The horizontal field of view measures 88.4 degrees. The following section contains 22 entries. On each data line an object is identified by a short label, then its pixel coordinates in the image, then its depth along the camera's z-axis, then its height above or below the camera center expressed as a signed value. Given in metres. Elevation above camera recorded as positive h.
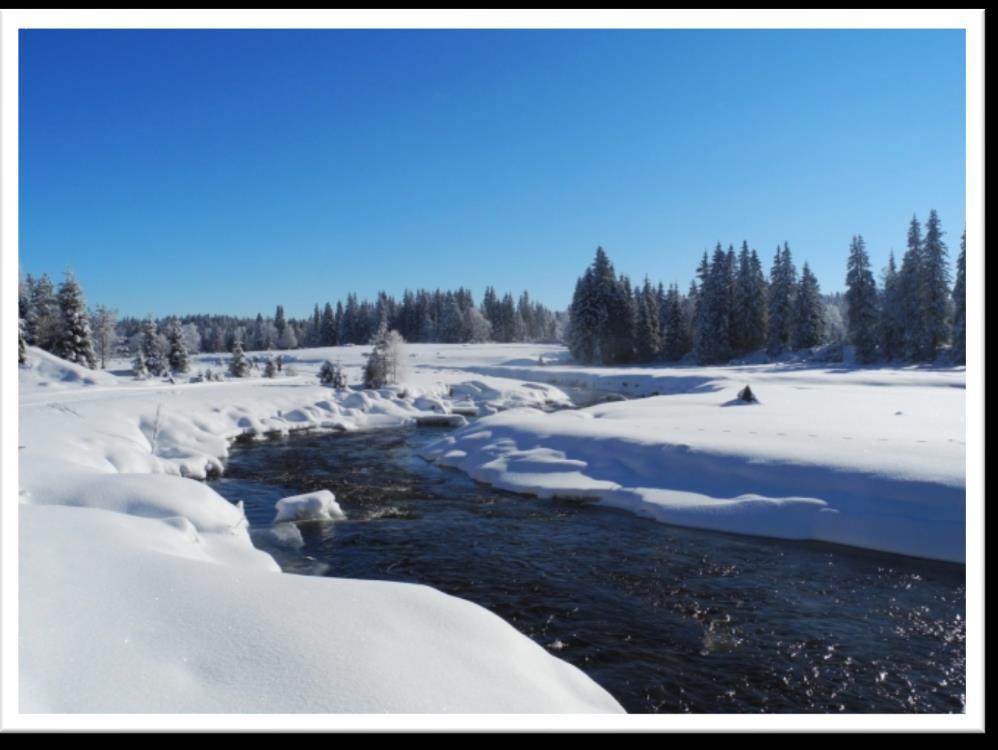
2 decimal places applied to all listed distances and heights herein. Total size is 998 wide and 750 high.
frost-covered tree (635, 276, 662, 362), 67.12 +3.95
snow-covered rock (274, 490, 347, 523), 11.84 -3.32
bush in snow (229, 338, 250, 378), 51.28 +0.27
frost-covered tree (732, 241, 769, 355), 63.47 +5.87
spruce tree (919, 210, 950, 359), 45.25 +5.92
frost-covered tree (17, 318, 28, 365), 32.52 +1.12
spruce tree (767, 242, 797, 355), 60.16 +6.80
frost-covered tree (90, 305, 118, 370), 73.19 +5.86
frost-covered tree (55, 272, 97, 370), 42.53 +3.54
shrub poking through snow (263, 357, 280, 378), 51.12 -0.27
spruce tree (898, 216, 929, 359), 46.19 +5.67
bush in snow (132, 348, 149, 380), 49.20 +0.14
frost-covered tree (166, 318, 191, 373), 55.56 +1.53
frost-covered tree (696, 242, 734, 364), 62.06 +5.77
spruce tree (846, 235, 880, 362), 50.69 +5.49
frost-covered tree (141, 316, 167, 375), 55.66 +2.73
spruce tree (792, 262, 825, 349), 58.25 +5.34
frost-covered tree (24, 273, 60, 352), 43.30 +4.58
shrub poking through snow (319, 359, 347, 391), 38.88 -0.80
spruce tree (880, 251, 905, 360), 48.00 +3.61
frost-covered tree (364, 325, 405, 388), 41.34 +0.32
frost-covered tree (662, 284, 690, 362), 67.19 +3.90
